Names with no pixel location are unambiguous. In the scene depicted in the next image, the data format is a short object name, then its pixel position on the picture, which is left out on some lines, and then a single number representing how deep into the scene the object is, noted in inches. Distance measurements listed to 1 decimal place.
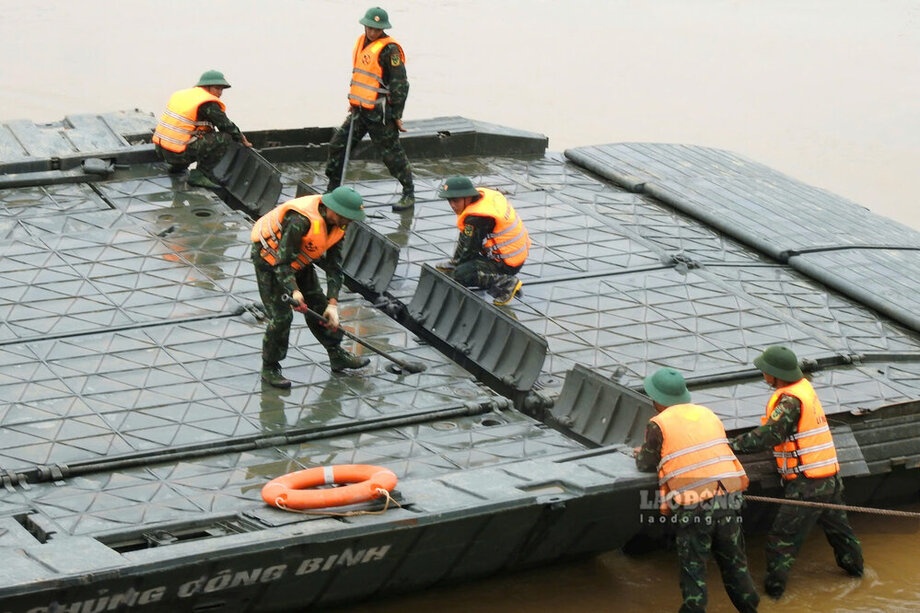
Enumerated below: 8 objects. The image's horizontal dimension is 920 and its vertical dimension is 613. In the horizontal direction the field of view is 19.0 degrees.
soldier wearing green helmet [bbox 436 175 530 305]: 789.2
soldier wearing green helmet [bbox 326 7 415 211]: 899.0
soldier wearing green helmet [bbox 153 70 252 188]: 949.7
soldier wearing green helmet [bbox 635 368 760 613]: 583.0
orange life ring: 568.9
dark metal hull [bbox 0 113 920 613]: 572.9
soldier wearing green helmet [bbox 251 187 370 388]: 670.3
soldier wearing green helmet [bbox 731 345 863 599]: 613.4
